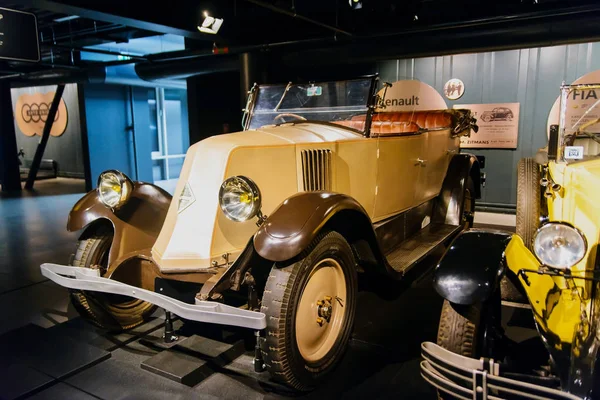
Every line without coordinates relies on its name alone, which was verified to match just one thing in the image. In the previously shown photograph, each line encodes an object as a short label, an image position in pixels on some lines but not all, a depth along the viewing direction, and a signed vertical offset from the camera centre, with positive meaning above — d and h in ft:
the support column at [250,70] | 24.20 +3.15
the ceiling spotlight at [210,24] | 20.89 +4.90
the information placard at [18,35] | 17.95 +3.93
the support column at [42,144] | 39.70 -1.06
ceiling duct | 27.48 +4.10
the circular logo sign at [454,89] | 23.09 +1.85
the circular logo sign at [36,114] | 46.80 +1.98
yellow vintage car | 5.67 -2.73
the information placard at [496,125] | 22.04 -0.04
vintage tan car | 7.79 -2.12
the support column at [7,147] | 37.37 -1.19
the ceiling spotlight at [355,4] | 19.63 +5.43
